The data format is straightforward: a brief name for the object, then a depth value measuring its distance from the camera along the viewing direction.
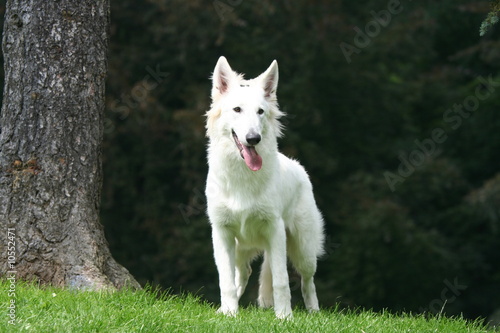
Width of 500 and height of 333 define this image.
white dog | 11.98
